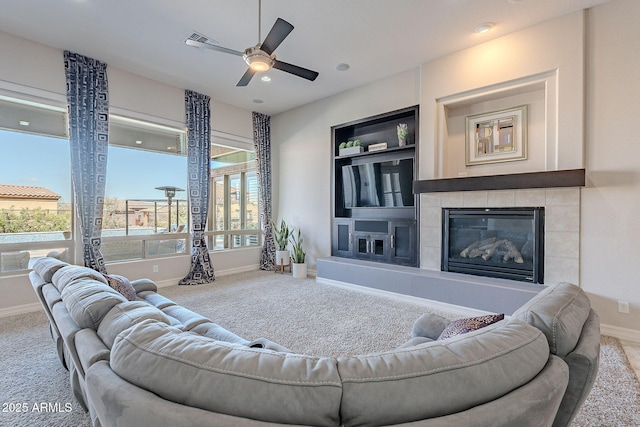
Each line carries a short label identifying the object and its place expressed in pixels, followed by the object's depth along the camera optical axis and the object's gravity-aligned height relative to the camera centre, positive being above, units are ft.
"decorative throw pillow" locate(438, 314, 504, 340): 4.49 -1.79
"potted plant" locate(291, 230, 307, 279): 17.70 -3.18
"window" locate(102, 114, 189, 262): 14.47 +0.91
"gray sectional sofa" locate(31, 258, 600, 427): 2.26 -1.43
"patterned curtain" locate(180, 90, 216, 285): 16.49 +1.72
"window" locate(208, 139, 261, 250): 18.86 +0.67
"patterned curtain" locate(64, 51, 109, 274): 12.67 +2.96
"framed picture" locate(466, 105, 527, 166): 11.87 +2.90
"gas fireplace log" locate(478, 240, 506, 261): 12.21 -1.72
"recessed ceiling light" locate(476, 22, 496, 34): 10.77 +6.50
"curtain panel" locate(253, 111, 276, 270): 20.01 +1.79
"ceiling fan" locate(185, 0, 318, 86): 8.23 +4.74
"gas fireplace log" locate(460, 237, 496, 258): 12.42 -1.60
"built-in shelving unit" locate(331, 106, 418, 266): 14.76 +0.83
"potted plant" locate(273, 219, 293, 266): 18.94 -2.20
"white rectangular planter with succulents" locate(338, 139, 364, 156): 16.44 +3.33
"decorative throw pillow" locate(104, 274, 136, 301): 7.30 -1.90
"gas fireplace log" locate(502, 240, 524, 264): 11.61 -1.82
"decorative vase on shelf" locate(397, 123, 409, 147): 14.66 +3.61
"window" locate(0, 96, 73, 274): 11.71 +1.09
